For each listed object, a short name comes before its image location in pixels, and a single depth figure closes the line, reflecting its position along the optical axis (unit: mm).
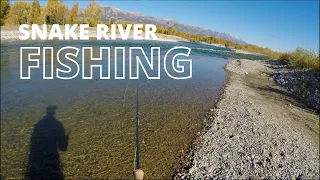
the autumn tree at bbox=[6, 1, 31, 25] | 62216
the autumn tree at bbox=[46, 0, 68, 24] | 75562
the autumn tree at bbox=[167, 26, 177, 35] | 113638
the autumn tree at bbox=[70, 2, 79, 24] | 87119
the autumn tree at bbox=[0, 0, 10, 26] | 56719
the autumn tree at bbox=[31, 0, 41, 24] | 69112
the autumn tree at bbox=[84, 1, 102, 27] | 97750
